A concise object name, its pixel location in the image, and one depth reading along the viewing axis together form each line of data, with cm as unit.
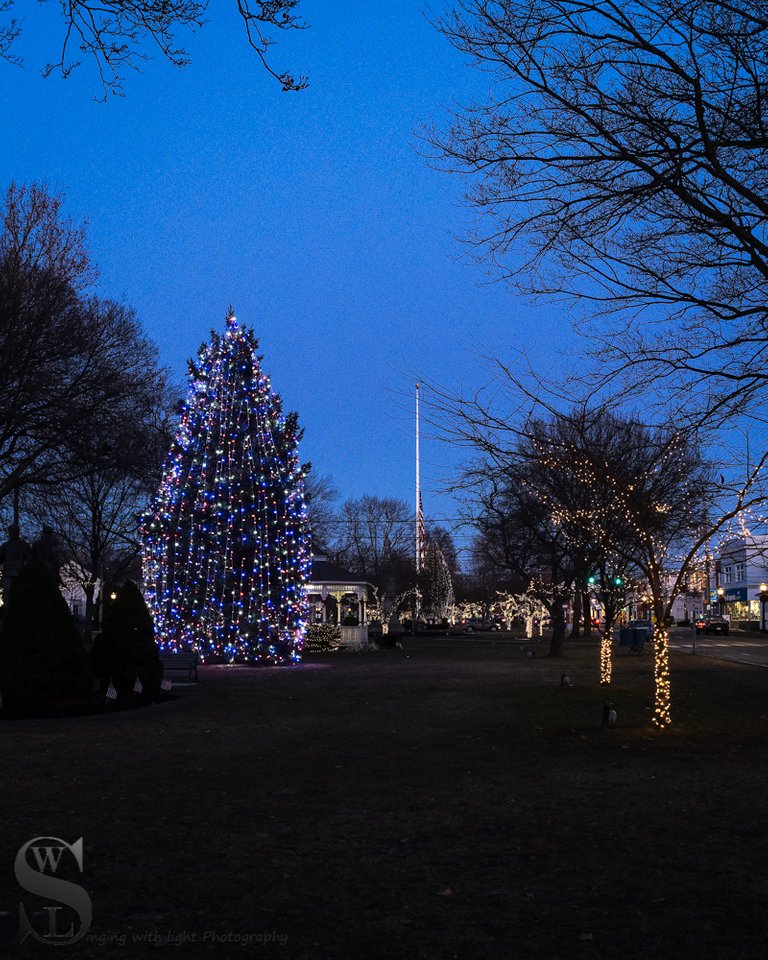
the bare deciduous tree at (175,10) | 566
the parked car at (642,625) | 5309
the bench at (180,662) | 2583
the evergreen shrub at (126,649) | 1911
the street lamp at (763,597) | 7621
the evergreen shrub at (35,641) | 1709
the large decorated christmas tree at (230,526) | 3167
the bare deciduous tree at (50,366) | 1942
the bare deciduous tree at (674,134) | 812
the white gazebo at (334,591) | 6297
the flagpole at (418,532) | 8829
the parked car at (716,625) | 7750
